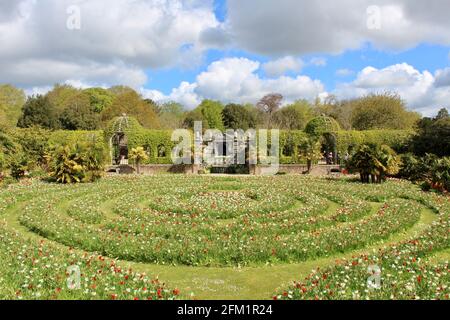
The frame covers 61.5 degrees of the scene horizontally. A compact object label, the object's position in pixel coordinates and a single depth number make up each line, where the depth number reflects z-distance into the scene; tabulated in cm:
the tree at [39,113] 4862
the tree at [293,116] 6841
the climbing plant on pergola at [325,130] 3247
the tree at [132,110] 5522
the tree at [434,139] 2269
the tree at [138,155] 2842
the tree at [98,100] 6881
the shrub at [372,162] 1988
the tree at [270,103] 8469
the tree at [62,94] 6531
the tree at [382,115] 4753
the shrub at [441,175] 1698
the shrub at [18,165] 2182
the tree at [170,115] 6213
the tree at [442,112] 5149
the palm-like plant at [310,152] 2752
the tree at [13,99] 5932
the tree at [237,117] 6931
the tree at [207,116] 6919
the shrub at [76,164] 2073
